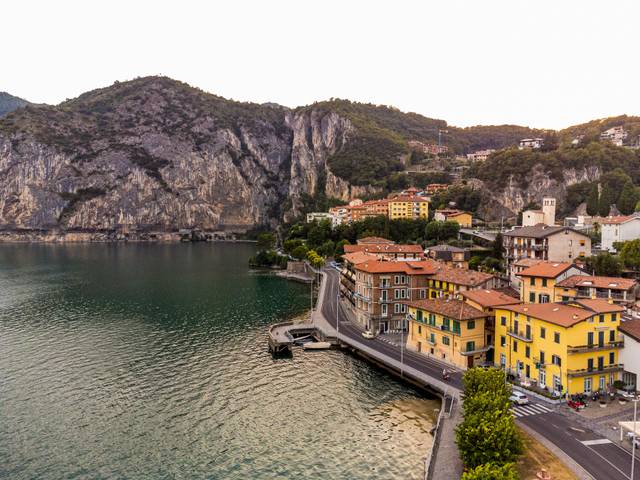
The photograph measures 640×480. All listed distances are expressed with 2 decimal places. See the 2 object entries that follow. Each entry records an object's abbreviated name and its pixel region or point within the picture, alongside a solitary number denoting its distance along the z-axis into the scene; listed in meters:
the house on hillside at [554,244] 73.81
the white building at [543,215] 102.69
